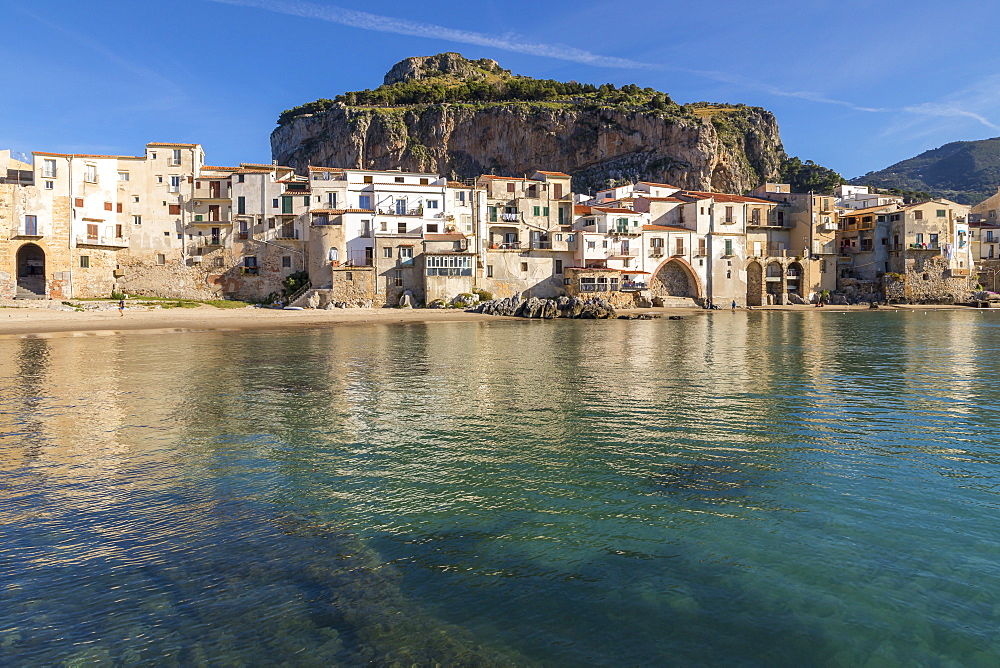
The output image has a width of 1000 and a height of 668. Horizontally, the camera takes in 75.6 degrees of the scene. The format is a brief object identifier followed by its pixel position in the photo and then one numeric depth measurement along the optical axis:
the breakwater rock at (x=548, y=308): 65.08
